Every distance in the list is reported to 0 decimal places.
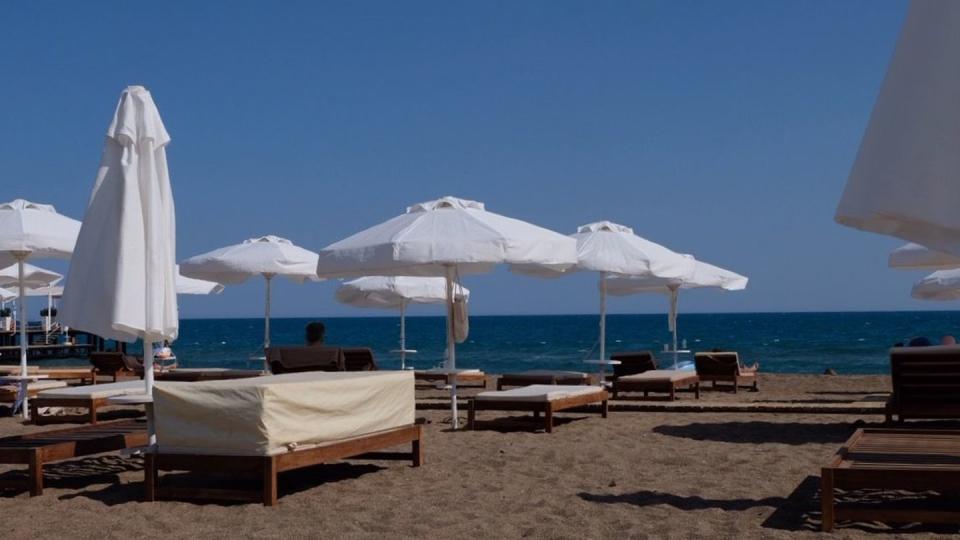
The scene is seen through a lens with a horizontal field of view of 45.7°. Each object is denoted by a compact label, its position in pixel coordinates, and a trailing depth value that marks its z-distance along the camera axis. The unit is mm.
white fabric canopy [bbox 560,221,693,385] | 13523
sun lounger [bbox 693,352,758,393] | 16078
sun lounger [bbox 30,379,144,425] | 10750
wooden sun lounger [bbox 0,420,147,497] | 6984
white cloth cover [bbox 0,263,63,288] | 18775
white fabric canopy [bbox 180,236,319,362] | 14484
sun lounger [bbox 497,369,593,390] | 12445
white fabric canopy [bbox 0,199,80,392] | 11258
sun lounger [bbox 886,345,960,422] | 8857
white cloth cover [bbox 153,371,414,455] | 6418
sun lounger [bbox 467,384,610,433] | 10152
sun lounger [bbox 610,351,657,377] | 15797
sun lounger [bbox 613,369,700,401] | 13945
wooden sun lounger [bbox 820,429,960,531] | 5289
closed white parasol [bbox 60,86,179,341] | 7578
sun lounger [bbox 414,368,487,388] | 14887
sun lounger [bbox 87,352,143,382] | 17344
